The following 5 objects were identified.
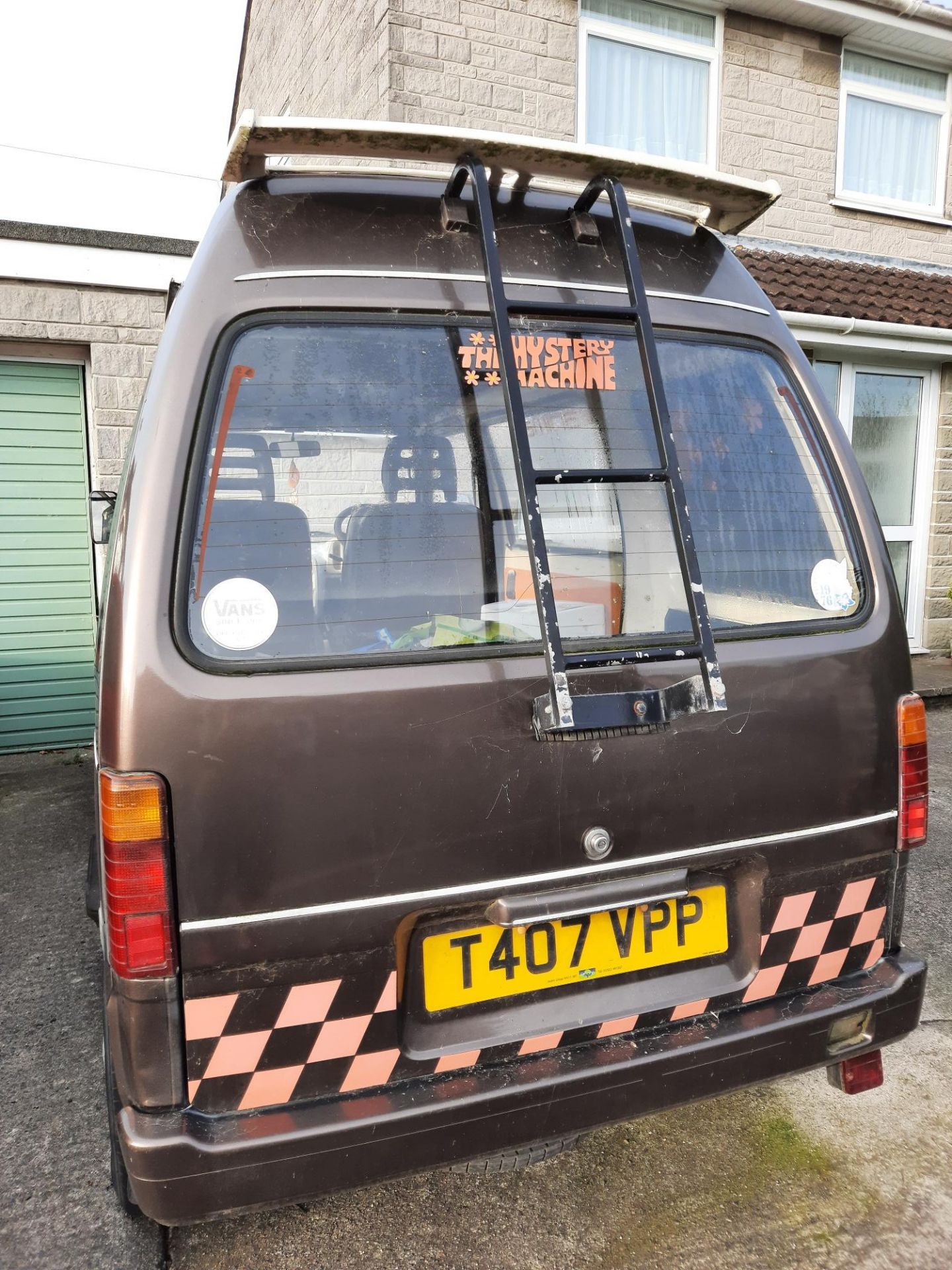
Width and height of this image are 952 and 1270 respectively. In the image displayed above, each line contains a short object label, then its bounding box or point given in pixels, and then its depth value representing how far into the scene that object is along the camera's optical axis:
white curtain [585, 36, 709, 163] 7.40
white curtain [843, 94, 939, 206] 8.52
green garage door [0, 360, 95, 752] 6.00
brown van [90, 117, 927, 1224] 1.49
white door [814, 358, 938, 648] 7.99
